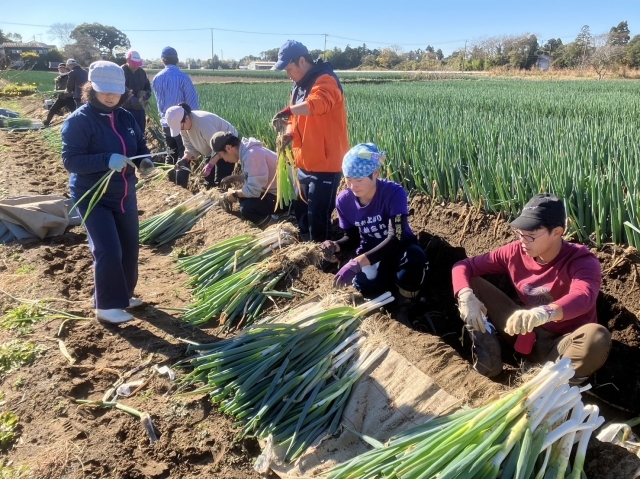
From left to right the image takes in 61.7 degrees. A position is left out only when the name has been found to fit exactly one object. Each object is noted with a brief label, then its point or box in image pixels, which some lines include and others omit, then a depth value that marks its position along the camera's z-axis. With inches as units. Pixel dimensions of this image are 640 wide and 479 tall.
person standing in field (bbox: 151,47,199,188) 228.8
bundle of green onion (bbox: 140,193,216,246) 175.9
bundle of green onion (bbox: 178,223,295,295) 132.5
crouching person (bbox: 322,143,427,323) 107.8
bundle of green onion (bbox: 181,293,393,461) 79.0
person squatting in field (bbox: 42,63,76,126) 431.5
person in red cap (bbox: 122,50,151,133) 267.4
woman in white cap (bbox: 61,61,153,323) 112.2
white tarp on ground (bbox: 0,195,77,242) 180.1
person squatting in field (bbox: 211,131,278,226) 170.4
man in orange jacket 131.9
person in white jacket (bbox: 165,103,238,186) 177.2
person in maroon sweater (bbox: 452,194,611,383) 79.0
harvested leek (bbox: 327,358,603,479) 54.6
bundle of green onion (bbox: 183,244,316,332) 115.0
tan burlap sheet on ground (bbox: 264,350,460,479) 74.7
